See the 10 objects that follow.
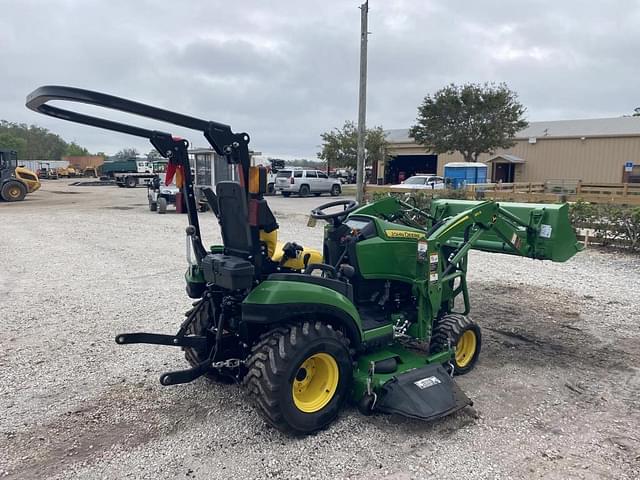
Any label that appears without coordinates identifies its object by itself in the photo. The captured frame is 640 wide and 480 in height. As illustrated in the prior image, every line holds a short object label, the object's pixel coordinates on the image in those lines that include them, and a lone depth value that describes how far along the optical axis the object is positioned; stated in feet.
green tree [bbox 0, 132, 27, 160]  249.61
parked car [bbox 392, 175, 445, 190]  88.06
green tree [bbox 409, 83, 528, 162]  104.78
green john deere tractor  11.15
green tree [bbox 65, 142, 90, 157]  307.58
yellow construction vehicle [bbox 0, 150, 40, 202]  83.35
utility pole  49.57
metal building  106.22
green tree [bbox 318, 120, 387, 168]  123.75
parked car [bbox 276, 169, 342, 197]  95.09
